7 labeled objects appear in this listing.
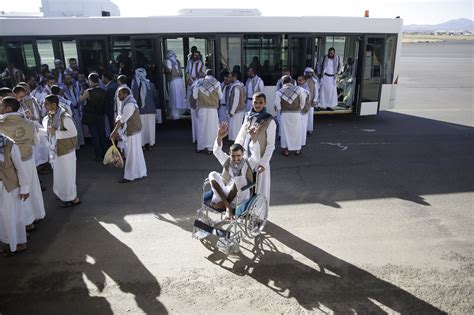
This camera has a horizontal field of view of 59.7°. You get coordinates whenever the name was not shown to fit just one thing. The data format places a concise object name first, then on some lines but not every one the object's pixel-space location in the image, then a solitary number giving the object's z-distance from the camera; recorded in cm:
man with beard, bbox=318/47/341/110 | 1192
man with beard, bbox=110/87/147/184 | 723
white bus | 1021
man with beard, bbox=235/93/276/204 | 569
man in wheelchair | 532
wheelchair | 517
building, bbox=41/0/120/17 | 1338
